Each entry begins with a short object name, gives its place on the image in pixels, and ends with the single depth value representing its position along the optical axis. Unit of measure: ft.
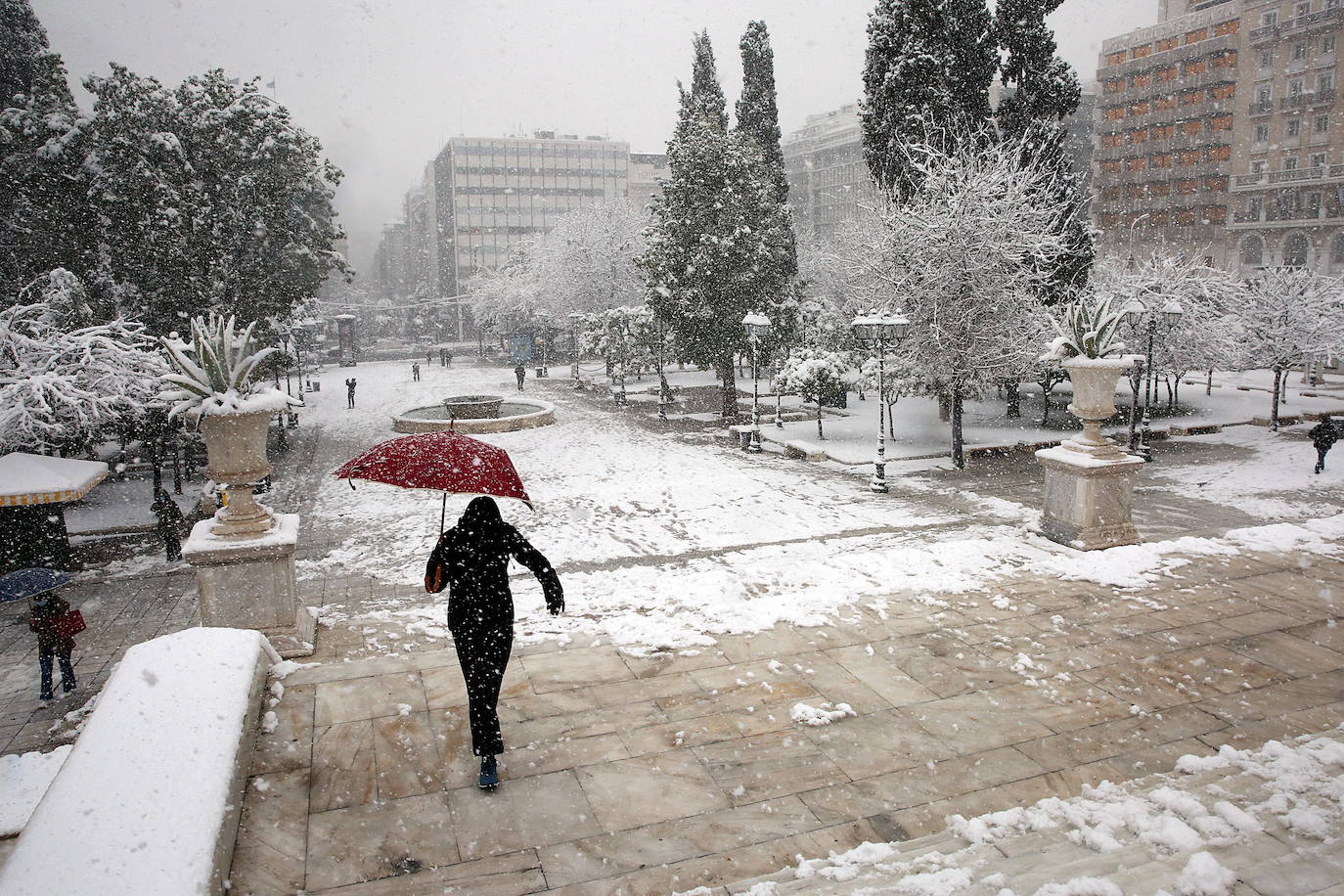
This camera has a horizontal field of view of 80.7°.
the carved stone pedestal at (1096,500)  29.76
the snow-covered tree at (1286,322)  78.07
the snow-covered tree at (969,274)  59.47
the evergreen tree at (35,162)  55.47
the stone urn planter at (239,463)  21.36
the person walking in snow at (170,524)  40.86
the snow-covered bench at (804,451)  62.80
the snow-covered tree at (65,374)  42.60
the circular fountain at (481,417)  79.15
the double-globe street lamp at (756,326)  70.95
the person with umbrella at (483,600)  14.26
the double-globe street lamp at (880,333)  49.42
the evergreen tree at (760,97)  100.48
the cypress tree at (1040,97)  69.10
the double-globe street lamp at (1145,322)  55.72
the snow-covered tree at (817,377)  70.38
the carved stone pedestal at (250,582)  21.18
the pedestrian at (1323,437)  51.01
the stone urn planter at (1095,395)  29.55
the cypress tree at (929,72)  68.95
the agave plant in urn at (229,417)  21.25
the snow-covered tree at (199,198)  58.85
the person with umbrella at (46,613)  24.62
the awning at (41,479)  37.42
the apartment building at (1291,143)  147.74
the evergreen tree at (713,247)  79.87
